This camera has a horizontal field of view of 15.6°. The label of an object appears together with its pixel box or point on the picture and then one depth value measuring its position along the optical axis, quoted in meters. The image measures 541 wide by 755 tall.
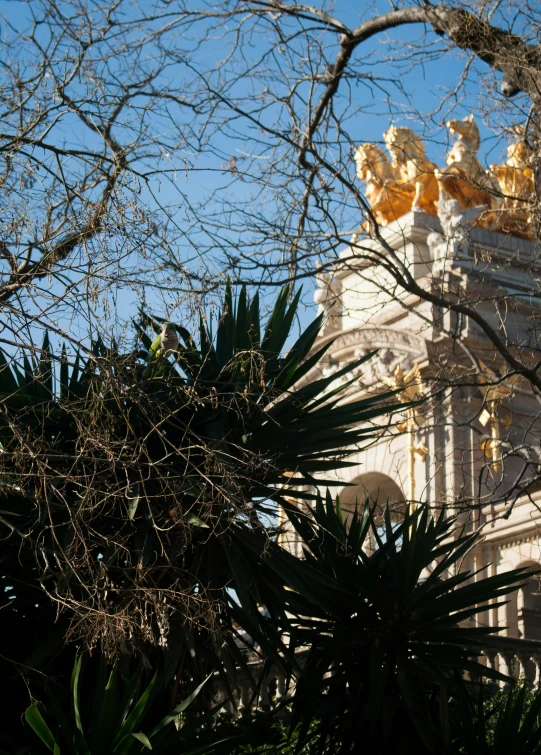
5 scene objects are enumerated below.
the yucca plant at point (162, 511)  9.97
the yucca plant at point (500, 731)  11.60
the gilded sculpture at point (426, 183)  37.50
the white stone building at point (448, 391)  29.34
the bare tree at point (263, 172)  10.59
